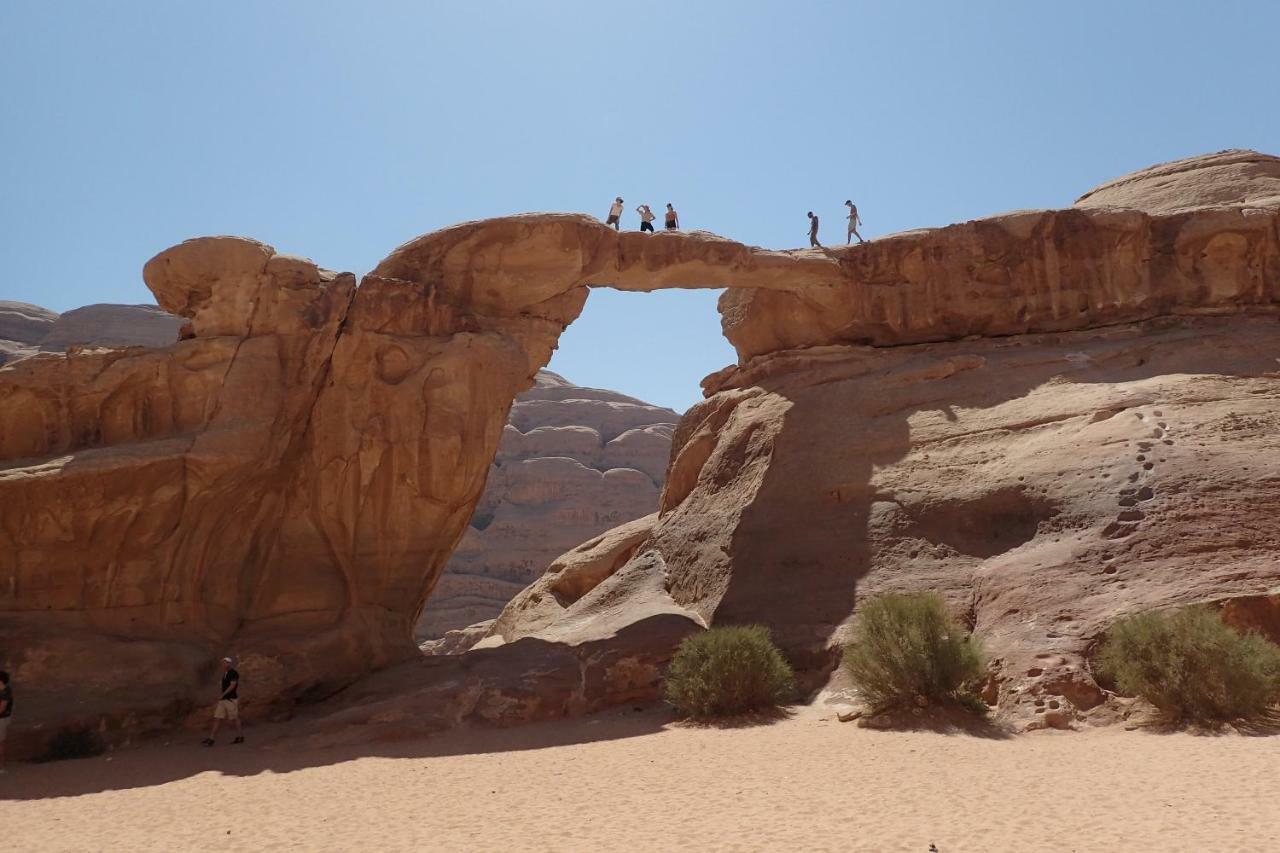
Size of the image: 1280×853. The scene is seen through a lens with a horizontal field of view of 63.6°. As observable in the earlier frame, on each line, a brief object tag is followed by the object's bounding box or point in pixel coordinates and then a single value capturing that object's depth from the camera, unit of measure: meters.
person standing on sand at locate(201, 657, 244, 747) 13.06
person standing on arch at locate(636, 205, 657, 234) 20.72
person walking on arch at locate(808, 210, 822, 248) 23.08
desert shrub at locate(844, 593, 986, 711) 12.03
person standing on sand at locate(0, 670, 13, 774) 12.06
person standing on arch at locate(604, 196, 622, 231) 20.94
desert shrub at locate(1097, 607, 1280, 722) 10.53
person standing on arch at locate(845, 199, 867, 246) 22.95
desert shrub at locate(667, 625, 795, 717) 13.05
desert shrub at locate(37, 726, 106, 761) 12.41
